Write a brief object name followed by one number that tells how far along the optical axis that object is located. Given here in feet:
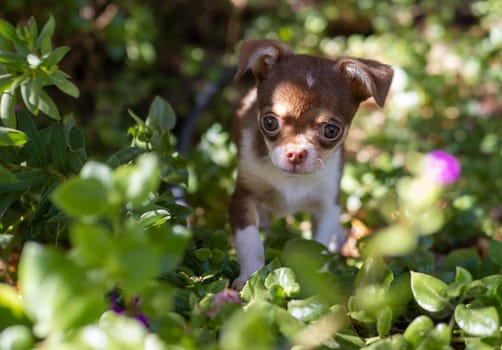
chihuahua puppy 1.51
